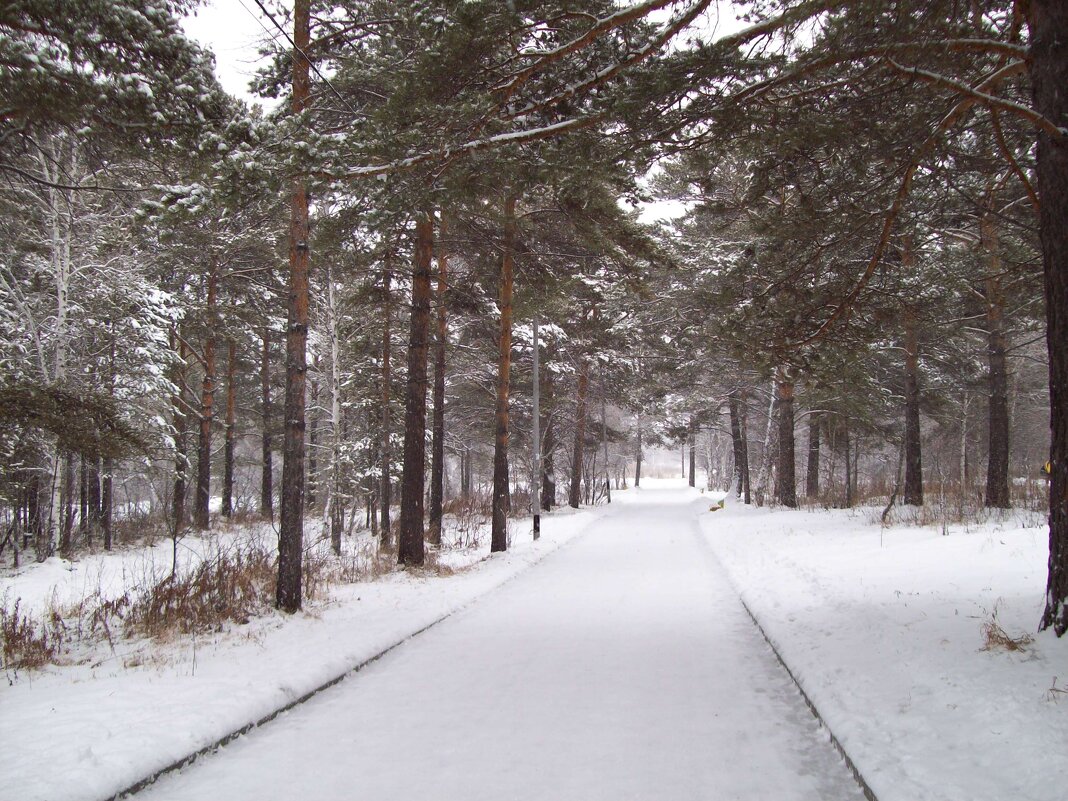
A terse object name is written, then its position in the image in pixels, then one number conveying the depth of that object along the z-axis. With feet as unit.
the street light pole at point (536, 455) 55.16
